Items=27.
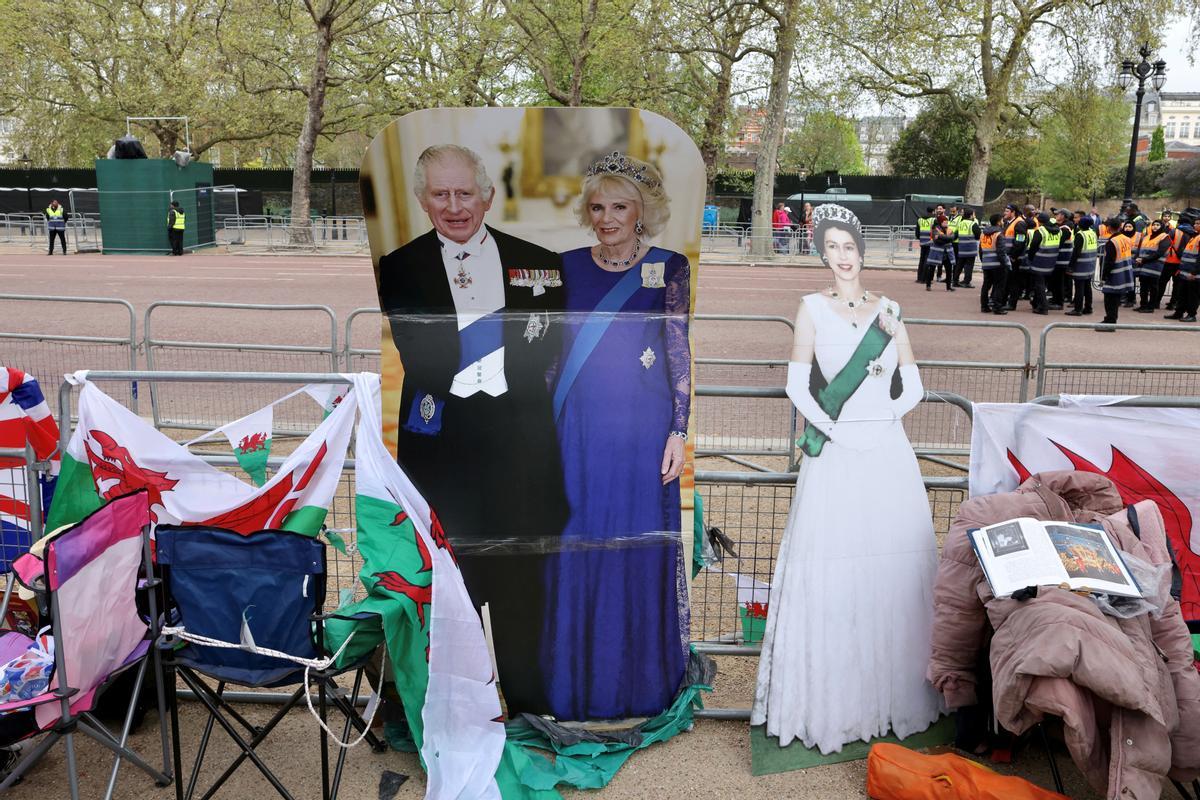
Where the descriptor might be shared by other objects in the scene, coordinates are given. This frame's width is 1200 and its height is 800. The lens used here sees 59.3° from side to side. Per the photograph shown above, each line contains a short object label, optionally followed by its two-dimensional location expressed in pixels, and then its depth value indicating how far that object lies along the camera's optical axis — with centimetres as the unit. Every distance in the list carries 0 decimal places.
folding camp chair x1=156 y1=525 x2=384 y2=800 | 361
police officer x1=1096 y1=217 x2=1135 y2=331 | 1662
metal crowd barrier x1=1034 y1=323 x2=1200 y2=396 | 1009
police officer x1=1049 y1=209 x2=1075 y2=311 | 1814
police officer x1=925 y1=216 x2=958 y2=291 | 2111
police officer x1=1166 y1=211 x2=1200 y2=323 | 1686
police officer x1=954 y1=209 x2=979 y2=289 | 2089
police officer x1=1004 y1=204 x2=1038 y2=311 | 1809
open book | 363
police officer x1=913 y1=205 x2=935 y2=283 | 2180
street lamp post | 2614
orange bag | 372
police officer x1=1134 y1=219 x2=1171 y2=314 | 1809
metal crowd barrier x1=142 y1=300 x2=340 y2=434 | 852
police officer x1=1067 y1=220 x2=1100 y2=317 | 1775
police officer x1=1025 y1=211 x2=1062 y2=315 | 1778
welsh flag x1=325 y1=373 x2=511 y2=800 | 375
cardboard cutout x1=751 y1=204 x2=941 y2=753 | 418
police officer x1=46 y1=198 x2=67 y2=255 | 2730
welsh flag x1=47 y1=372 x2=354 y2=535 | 432
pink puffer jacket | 333
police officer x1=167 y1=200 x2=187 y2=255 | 2697
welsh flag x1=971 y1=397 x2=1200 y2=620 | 442
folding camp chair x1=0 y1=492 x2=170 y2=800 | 340
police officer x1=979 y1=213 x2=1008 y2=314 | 1819
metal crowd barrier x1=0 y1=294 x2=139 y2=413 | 942
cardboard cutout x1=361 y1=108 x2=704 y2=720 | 416
